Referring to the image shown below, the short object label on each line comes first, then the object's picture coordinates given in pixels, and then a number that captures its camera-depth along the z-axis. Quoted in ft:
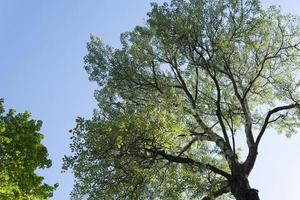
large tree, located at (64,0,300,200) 70.03
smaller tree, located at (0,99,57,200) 59.06
